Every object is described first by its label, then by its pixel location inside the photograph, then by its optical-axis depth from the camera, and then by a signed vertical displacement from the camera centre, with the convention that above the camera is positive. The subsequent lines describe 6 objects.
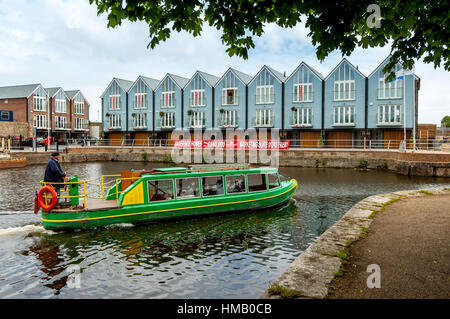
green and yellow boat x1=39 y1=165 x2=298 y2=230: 12.10 -2.08
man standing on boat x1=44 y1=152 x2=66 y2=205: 12.71 -1.04
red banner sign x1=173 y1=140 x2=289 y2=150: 43.75 +0.18
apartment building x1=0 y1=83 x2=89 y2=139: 61.22 +6.95
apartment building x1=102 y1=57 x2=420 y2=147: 43.72 +5.84
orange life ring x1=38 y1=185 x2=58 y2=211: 11.69 -1.81
